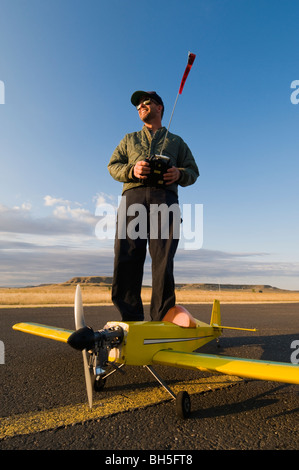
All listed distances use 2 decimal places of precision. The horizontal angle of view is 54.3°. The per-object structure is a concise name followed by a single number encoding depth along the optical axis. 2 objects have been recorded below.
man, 3.80
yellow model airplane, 2.29
